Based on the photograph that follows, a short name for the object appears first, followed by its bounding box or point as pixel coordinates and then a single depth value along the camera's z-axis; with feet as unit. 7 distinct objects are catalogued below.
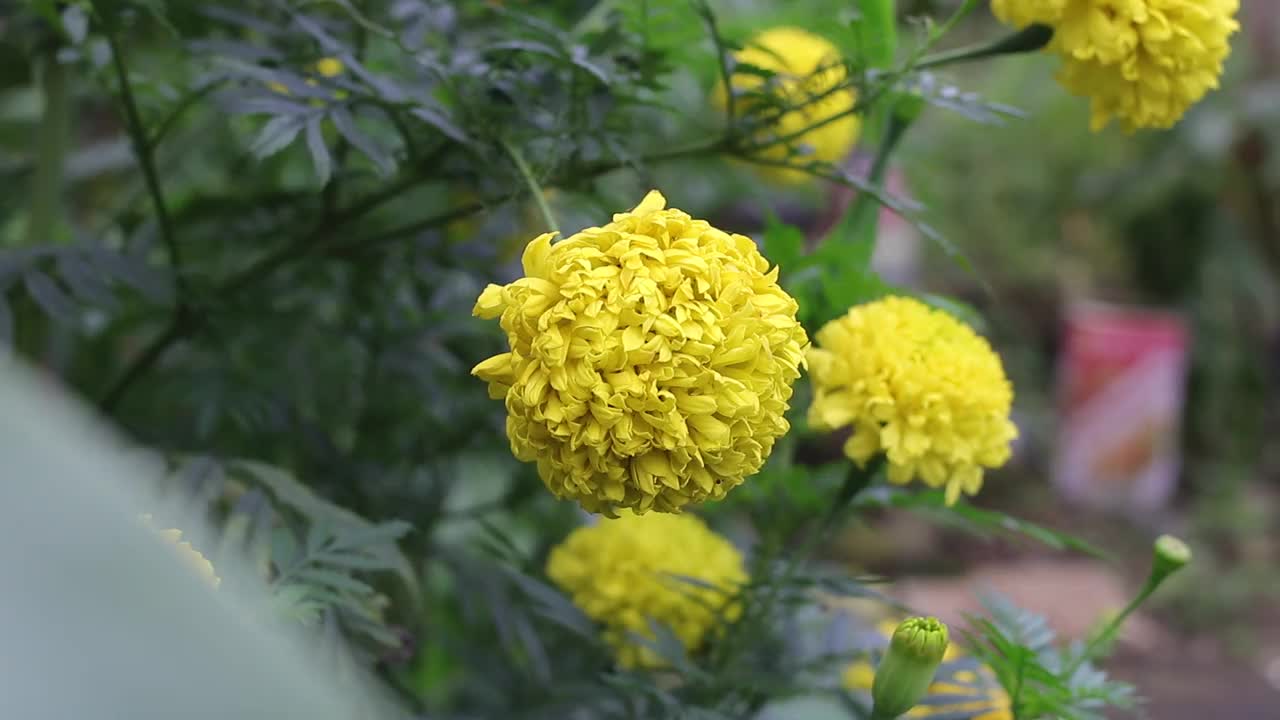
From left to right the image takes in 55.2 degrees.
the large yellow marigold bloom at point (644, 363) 1.58
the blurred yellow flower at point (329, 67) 2.83
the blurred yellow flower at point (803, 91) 2.15
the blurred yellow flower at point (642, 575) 2.48
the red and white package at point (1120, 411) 8.20
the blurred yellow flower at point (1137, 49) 2.00
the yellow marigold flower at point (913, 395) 2.01
